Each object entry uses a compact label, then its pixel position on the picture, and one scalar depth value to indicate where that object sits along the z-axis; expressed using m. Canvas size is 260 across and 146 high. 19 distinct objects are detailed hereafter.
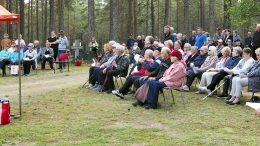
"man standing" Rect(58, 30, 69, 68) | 20.12
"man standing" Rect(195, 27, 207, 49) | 16.70
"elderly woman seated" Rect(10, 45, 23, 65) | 17.27
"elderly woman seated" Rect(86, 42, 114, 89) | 12.29
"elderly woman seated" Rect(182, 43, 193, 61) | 12.25
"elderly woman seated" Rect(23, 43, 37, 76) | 17.12
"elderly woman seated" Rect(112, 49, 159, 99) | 10.20
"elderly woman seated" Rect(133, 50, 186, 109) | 9.08
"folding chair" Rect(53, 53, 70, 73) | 18.22
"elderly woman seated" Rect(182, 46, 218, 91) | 11.25
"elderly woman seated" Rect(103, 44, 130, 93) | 11.29
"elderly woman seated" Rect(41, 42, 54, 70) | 18.89
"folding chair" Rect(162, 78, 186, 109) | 9.35
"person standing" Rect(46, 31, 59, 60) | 19.95
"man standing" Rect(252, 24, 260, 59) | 15.22
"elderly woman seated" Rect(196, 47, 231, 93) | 10.78
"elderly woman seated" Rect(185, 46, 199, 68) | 11.95
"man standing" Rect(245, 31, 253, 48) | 20.34
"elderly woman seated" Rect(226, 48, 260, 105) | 9.34
